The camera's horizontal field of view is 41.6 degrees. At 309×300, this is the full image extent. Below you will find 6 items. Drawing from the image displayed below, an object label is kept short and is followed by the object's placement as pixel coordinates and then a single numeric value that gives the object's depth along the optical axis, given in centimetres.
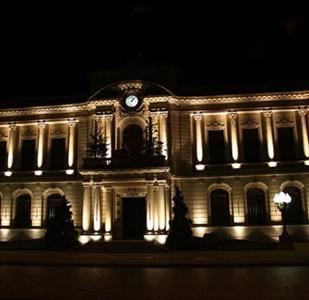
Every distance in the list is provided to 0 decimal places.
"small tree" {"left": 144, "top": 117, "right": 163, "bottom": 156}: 2691
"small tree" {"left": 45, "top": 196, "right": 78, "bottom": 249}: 2442
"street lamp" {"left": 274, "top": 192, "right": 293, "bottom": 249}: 2202
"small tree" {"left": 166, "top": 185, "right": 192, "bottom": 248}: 2309
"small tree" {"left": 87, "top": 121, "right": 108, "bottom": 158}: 2764
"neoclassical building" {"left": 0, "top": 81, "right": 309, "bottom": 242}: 2697
